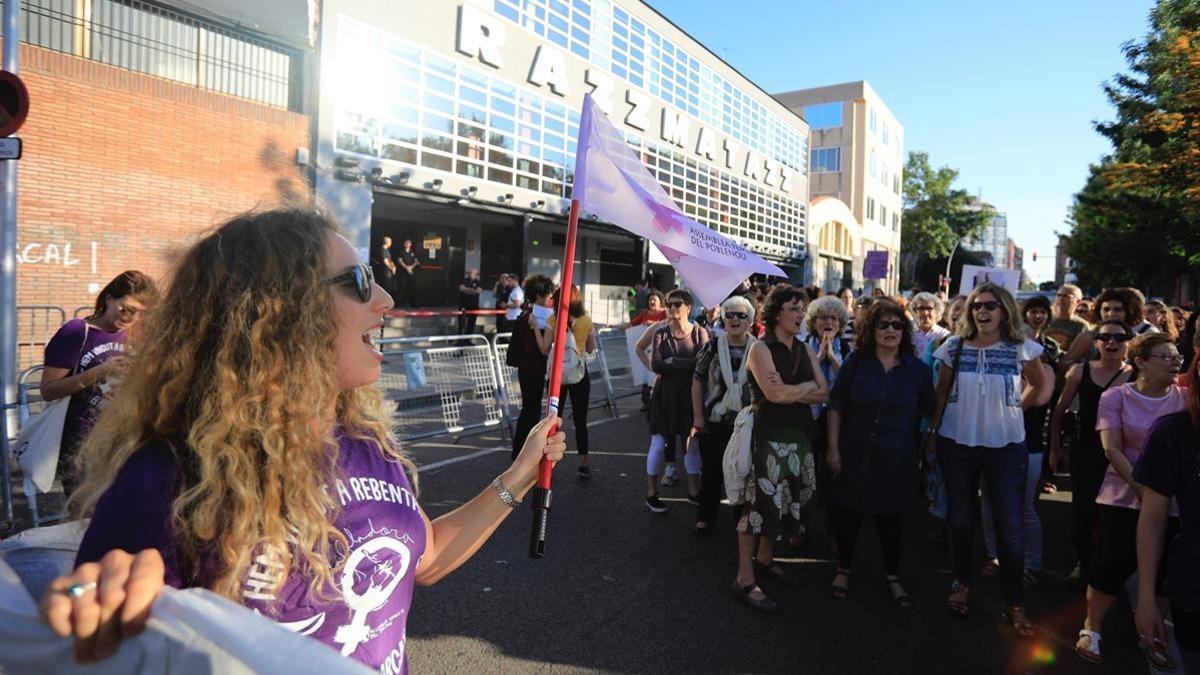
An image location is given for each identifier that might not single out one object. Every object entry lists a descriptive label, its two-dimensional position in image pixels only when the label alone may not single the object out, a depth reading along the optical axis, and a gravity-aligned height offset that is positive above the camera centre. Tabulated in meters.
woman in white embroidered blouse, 4.03 -0.55
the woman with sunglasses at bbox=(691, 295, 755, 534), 5.14 -0.49
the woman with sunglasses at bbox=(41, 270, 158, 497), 3.81 -0.31
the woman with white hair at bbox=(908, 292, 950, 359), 6.63 +0.17
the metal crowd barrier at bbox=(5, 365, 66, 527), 4.73 -0.90
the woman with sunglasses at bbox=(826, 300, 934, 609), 4.22 -0.61
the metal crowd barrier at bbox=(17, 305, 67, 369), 10.57 -0.48
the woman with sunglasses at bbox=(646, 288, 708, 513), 6.12 -0.46
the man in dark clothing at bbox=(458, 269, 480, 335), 16.52 +0.41
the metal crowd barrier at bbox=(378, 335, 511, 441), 7.95 -0.85
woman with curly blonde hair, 1.13 -0.29
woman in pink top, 3.53 -0.58
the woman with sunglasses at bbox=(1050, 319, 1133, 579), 4.56 -0.54
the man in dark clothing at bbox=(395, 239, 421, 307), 16.72 +0.79
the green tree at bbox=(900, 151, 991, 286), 63.88 +11.22
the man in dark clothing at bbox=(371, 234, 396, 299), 15.22 +1.03
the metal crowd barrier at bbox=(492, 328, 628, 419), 8.62 -0.90
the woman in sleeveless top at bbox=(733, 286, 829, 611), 4.35 -0.66
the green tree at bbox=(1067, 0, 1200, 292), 10.12 +3.90
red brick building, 11.43 +3.01
